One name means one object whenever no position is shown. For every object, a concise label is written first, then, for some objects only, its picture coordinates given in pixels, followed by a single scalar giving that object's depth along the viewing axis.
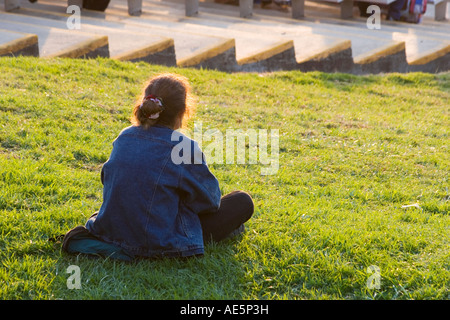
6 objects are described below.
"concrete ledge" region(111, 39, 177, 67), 16.12
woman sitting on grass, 6.40
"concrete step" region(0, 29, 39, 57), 14.59
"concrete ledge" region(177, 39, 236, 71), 16.67
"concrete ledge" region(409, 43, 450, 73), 20.03
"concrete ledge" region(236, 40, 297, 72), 17.34
